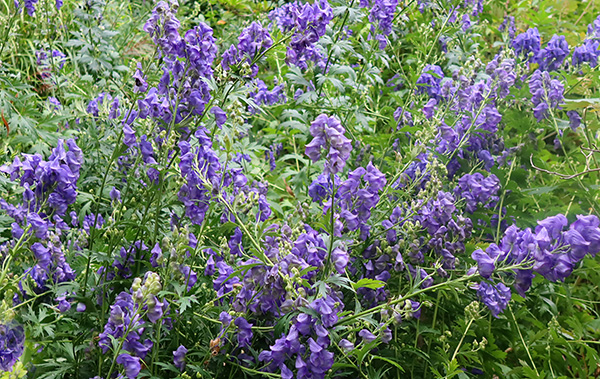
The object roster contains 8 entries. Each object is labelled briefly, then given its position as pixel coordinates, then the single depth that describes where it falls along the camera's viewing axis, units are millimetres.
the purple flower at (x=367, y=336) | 1902
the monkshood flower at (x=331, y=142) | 1729
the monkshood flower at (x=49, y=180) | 1930
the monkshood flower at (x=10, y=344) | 1818
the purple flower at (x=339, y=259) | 1935
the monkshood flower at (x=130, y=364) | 1810
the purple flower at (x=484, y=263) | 1792
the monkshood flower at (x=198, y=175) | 2088
